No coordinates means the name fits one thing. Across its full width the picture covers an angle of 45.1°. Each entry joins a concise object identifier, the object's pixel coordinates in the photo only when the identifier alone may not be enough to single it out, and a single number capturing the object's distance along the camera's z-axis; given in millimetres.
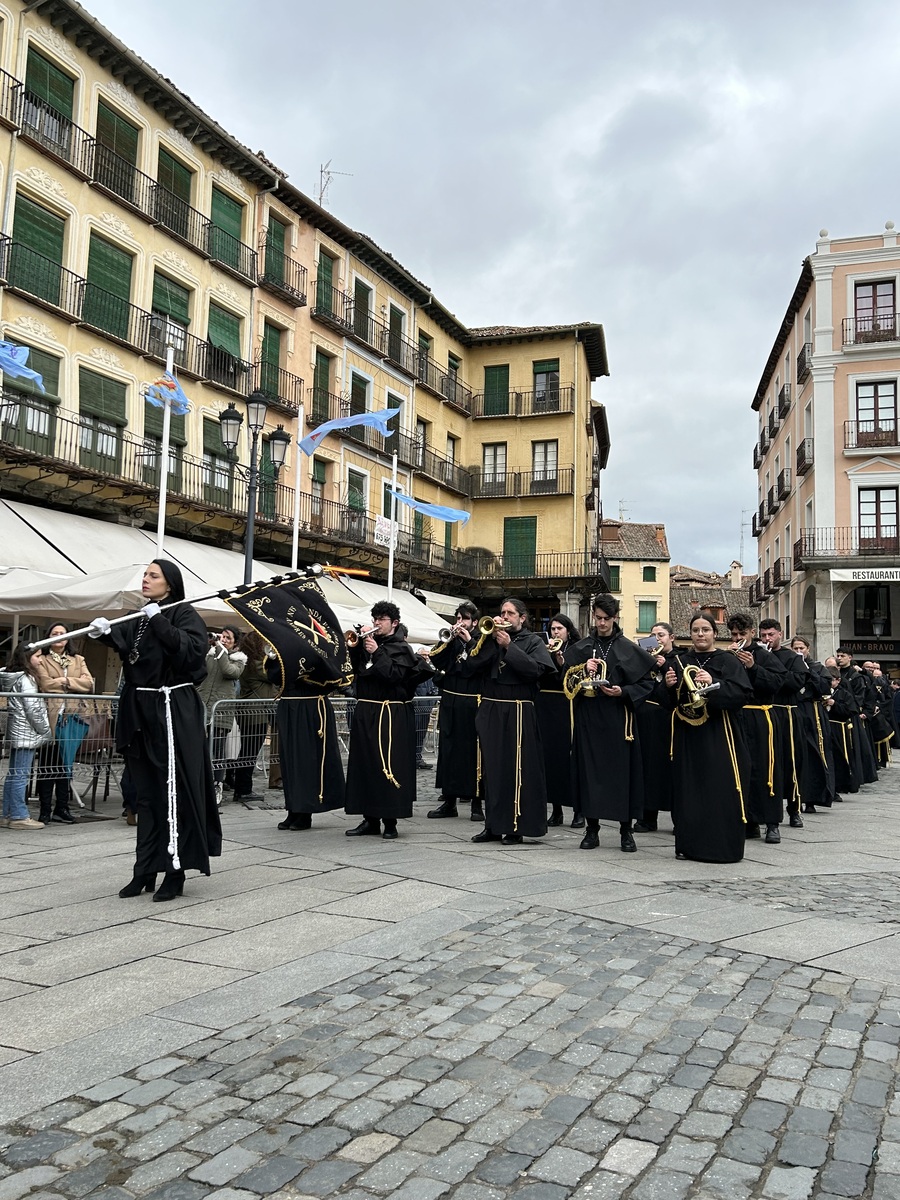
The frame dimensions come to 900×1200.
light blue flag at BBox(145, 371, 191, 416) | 16875
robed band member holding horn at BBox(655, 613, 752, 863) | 7988
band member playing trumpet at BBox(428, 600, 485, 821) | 10641
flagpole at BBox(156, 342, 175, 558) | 16906
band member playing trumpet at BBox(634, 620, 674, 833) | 10211
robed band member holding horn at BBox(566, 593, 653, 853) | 8555
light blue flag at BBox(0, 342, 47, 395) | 14577
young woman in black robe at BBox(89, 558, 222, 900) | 6238
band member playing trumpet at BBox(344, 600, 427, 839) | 8812
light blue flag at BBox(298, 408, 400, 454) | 19781
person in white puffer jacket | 9391
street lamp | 16422
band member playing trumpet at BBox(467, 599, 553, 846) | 8594
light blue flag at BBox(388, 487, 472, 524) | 24328
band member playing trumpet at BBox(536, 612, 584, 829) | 10398
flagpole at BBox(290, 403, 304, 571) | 16794
